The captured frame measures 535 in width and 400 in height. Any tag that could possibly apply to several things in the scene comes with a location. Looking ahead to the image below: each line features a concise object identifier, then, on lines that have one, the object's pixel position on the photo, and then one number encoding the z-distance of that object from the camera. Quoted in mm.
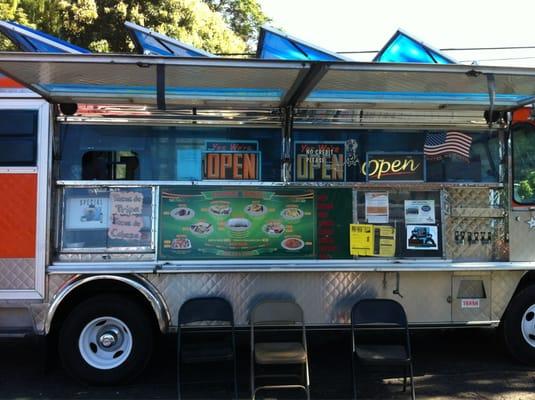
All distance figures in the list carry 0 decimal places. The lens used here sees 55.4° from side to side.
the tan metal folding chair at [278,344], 4082
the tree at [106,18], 11203
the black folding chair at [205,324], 4211
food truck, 4520
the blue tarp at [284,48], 4661
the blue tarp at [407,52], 4785
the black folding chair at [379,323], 4227
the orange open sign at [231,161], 4797
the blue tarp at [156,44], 4712
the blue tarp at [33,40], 4609
